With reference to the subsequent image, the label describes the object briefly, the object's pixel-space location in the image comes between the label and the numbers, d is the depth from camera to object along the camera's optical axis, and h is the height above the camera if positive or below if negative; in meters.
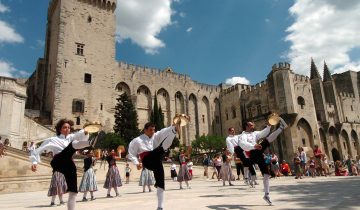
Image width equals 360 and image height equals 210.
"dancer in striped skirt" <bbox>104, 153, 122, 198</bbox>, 9.20 -0.14
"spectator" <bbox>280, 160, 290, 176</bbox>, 20.52 -0.27
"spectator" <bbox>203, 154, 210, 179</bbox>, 21.12 +0.24
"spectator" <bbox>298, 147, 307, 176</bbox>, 16.81 +0.34
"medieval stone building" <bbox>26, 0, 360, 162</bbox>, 33.78 +9.70
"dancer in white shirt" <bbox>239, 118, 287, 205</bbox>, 6.54 +0.50
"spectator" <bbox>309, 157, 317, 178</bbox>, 17.20 -0.11
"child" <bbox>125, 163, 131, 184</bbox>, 18.30 -0.13
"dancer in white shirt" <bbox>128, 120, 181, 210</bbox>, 5.53 +0.43
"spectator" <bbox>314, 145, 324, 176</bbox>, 18.37 -0.09
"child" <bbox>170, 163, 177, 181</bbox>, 19.59 -0.26
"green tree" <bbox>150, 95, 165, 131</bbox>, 35.96 +6.47
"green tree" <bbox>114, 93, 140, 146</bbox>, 31.88 +5.39
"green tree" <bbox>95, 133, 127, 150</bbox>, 28.16 +2.88
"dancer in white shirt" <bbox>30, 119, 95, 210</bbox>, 4.93 +0.44
